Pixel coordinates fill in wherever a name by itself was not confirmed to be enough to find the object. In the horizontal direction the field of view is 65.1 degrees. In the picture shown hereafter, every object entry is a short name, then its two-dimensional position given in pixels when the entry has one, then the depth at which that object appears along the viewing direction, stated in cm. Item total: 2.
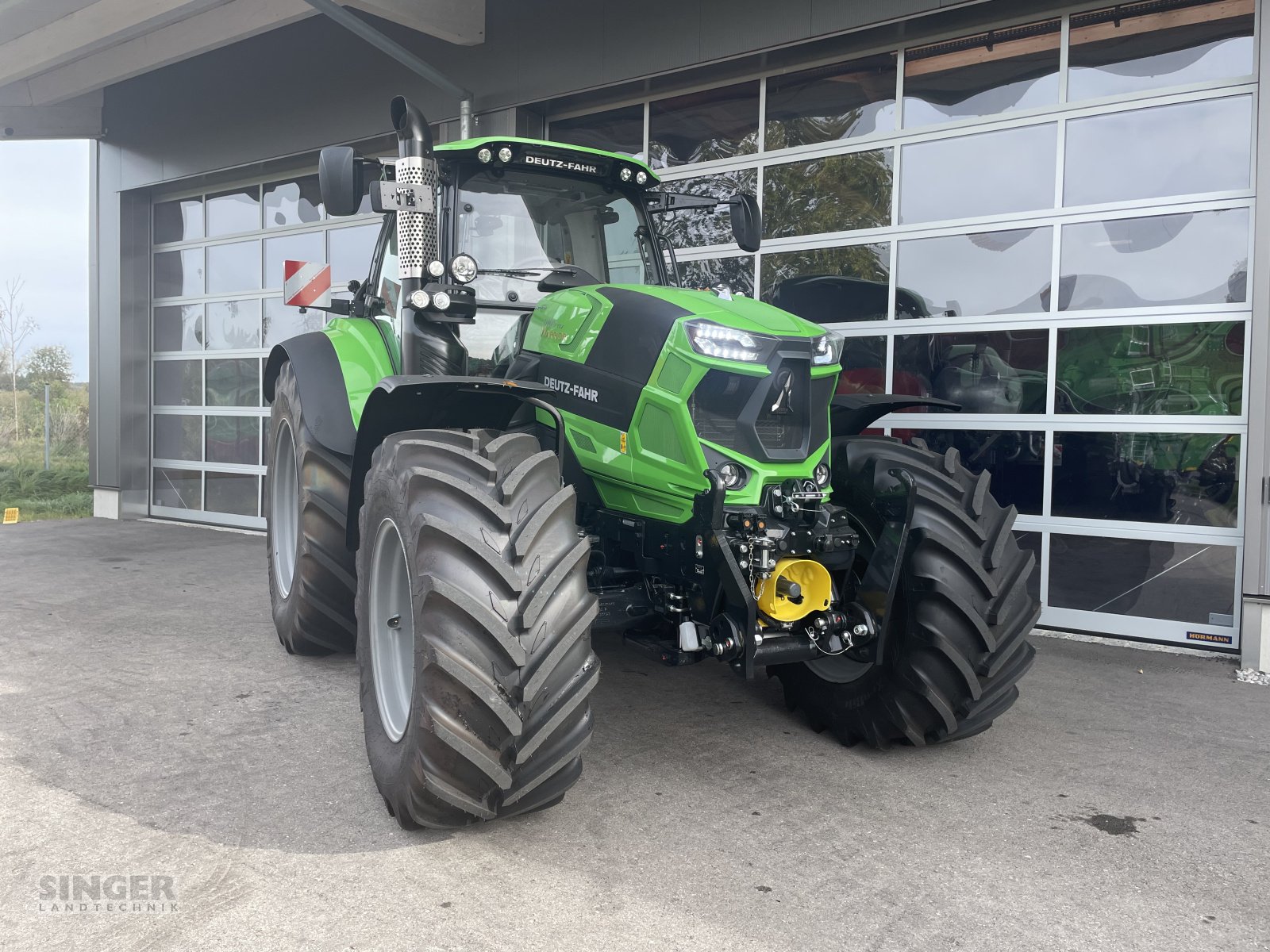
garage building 557
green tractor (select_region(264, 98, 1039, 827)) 270
